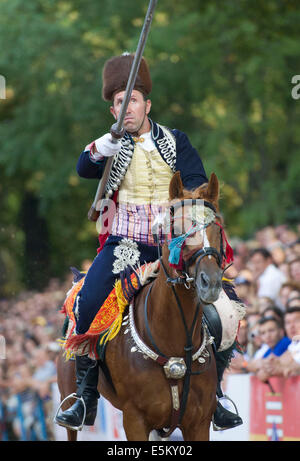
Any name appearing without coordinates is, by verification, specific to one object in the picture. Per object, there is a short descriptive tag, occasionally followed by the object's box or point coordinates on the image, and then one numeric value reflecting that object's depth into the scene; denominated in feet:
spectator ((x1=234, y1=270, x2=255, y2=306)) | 62.03
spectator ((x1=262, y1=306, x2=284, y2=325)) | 51.21
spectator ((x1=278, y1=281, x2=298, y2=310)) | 55.21
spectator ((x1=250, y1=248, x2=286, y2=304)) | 62.03
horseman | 36.76
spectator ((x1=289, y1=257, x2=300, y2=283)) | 58.58
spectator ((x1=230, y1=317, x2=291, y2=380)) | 49.65
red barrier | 47.98
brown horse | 31.96
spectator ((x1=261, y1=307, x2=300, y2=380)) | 47.52
